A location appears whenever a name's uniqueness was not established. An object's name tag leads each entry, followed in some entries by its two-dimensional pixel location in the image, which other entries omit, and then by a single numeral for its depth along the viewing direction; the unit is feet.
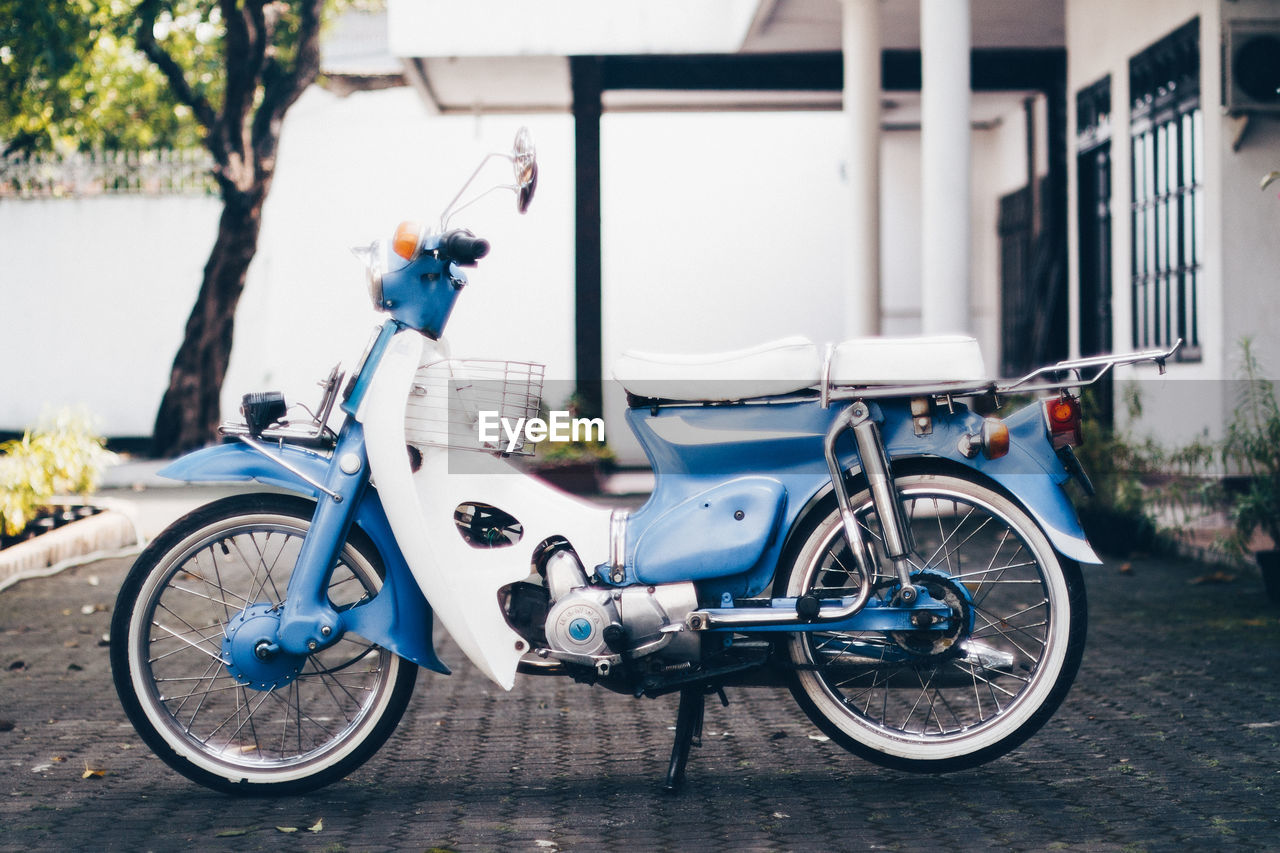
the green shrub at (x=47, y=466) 25.35
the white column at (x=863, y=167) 35.83
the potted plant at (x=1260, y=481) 20.10
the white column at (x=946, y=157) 29.22
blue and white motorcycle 11.53
